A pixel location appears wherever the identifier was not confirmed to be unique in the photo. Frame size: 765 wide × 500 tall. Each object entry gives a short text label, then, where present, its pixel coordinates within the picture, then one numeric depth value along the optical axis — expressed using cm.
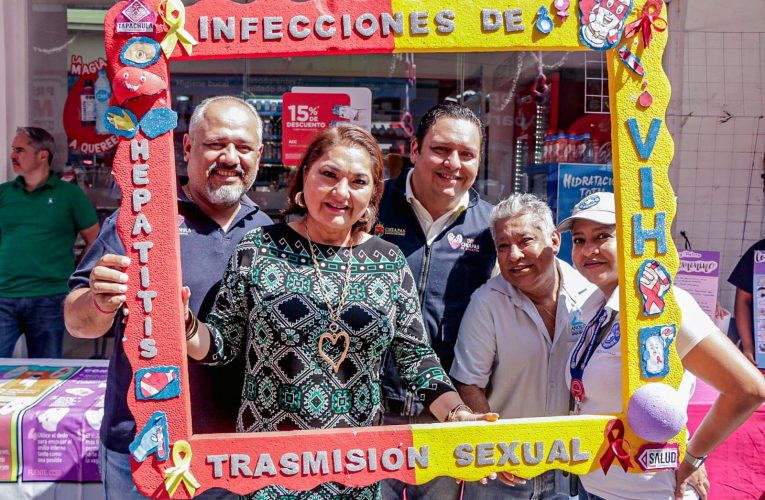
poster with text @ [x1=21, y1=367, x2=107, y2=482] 293
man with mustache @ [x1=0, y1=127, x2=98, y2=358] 412
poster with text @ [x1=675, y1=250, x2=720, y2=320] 387
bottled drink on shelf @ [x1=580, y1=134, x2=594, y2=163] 464
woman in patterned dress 171
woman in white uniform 181
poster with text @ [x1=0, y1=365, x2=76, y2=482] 291
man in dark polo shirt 192
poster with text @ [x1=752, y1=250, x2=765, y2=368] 406
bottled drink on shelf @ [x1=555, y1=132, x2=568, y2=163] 469
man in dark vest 223
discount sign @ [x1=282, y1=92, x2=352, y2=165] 460
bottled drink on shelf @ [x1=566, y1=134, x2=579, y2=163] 468
